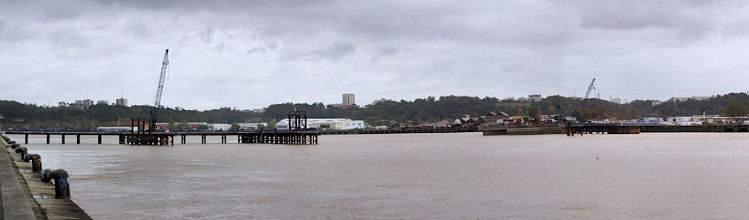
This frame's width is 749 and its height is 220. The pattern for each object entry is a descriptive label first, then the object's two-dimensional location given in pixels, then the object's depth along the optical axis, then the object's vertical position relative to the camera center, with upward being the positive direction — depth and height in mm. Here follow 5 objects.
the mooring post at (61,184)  21742 -1275
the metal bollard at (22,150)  40559 -443
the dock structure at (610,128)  188625 +1095
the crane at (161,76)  163625 +14650
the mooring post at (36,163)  30734 -873
